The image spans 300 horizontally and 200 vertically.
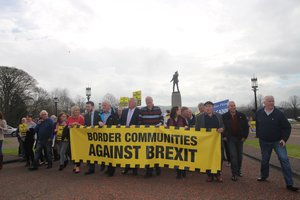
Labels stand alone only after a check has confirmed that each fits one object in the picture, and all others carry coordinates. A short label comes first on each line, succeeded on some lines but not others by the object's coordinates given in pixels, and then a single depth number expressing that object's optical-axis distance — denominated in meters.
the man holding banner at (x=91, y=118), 8.79
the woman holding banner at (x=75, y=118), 9.45
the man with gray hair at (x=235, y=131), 7.88
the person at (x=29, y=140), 10.81
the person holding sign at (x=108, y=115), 8.89
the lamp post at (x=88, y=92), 26.06
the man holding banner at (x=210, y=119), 7.81
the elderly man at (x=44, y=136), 9.92
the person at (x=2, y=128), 10.14
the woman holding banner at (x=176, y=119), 8.29
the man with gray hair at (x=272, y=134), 6.69
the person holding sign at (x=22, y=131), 11.02
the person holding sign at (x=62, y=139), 9.67
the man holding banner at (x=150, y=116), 8.91
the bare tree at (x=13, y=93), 53.56
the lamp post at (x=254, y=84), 24.73
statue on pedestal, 27.30
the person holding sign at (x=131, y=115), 8.77
